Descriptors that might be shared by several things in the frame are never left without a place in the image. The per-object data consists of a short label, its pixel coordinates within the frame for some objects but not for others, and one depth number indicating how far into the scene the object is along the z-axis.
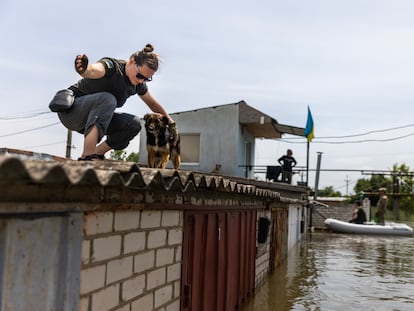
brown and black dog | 4.96
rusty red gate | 5.34
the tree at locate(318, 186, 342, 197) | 75.36
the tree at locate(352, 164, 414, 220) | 38.69
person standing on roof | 20.12
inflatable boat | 24.78
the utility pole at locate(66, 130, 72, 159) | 18.44
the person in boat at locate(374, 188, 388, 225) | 26.96
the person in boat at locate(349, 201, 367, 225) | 26.78
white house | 19.67
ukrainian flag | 22.28
